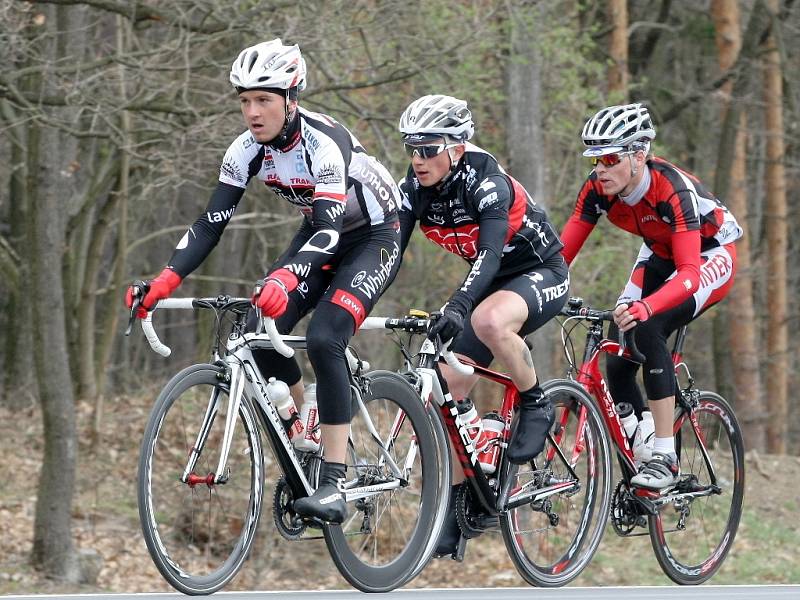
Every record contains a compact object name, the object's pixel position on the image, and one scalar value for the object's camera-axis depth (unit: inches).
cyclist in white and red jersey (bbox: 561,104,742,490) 543.8
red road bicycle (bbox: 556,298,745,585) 565.0
